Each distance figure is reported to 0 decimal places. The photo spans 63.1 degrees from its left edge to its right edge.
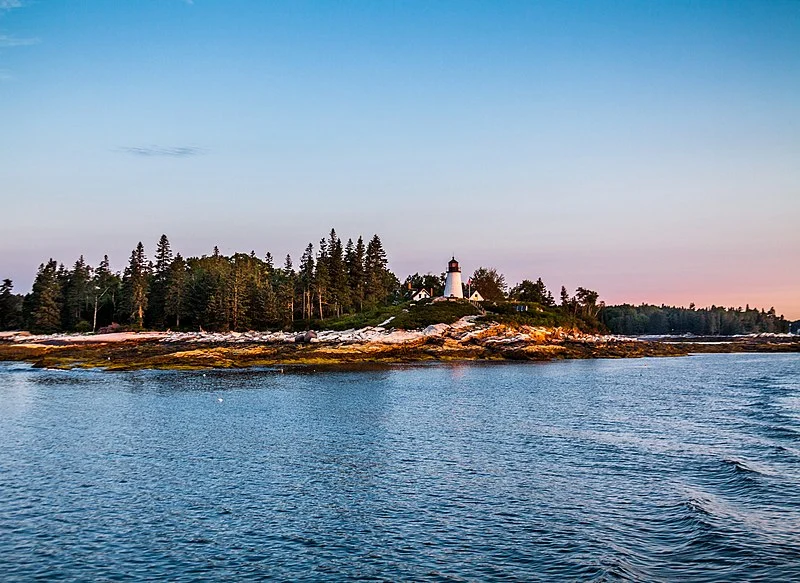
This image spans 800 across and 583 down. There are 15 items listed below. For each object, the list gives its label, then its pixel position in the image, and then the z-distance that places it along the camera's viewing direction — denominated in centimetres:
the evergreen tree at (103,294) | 13612
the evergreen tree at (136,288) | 12619
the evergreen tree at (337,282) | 14488
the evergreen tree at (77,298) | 13520
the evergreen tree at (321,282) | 13562
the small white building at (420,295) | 14575
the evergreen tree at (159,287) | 13000
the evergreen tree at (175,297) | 12638
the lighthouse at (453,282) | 14262
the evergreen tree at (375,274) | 15575
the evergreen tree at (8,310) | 13838
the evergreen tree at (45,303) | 12788
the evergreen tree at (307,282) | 13825
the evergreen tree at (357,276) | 15188
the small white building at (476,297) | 14500
